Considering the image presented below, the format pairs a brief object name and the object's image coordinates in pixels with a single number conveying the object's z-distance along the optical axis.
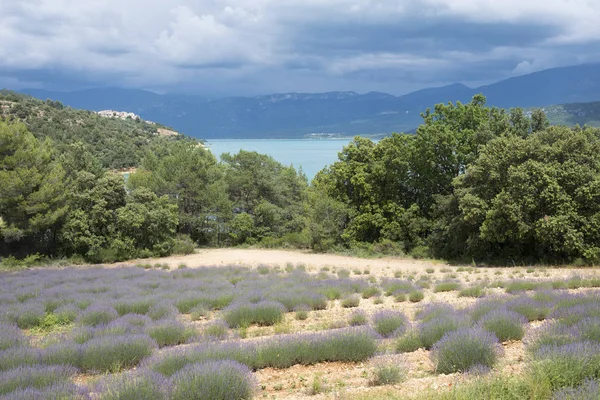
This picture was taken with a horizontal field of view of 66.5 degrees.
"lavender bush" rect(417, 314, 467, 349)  8.15
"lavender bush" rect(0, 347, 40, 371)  7.21
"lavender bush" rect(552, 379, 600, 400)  4.33
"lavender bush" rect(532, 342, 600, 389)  5.12
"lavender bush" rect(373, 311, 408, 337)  9.50
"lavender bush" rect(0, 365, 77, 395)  5.92
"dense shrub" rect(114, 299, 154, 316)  12.47
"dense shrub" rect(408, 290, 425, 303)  13.95
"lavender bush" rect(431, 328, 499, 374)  6.44
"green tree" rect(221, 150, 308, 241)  46.41
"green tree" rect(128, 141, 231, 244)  43.09
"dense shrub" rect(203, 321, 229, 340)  9.53
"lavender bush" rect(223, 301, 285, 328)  11.23
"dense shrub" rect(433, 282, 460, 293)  15.55
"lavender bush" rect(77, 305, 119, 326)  11.12
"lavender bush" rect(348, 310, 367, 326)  10.52
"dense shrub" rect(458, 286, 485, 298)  13.95
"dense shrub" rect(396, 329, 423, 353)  8.21
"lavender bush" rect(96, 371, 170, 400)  5.26
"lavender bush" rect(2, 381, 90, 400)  5.27
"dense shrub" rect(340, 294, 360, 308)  13.45
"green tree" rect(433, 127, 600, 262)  23.06
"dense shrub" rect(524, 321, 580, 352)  6.62
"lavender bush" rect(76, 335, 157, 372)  7.57
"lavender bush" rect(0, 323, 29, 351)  8.71
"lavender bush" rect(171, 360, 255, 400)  5.35
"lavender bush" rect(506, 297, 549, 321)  9.89
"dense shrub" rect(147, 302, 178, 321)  11.84
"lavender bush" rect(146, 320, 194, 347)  9.32
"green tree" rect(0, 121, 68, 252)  29.39
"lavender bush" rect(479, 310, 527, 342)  8.22
